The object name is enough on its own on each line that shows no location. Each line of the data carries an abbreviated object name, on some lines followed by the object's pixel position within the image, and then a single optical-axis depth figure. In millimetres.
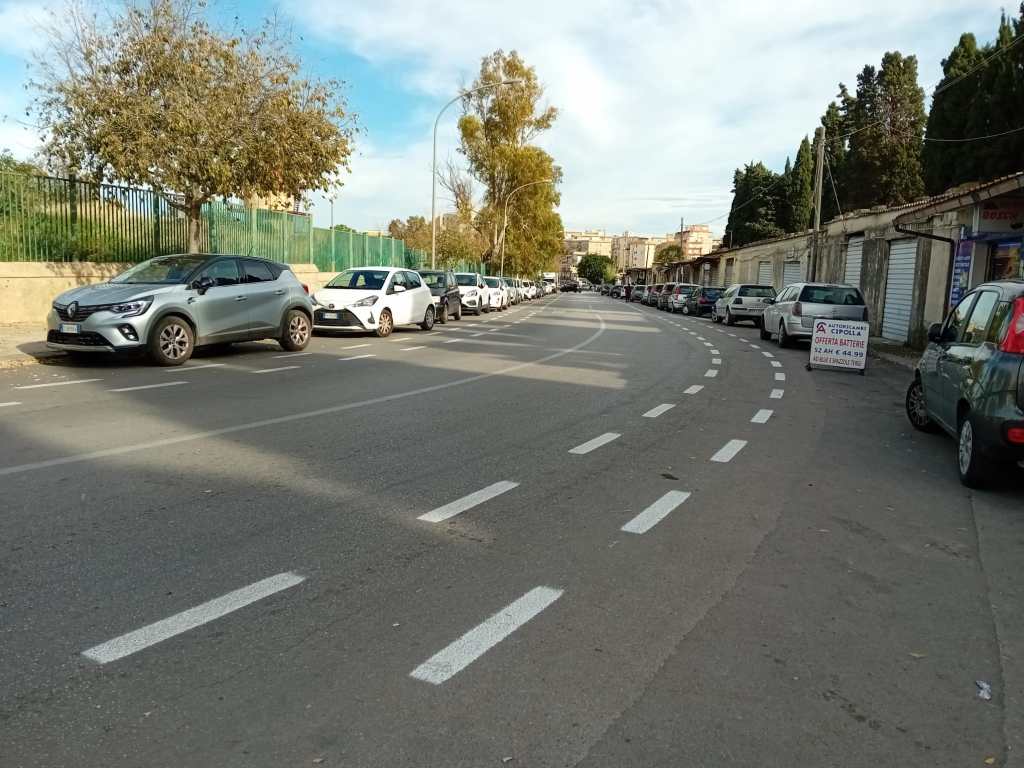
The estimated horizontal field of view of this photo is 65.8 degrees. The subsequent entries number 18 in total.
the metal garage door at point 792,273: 39716
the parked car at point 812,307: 18328
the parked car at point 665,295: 47625
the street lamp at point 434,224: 33462
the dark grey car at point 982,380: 5910
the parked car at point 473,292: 32031
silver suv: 11477
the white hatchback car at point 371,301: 18234
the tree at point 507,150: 55188
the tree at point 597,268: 183000
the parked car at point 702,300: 38312
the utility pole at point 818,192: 32031
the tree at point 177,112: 15914
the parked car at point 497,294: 36394
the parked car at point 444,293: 24938
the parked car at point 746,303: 29422
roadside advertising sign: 14352
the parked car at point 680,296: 42625
